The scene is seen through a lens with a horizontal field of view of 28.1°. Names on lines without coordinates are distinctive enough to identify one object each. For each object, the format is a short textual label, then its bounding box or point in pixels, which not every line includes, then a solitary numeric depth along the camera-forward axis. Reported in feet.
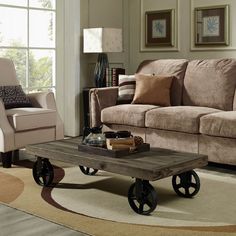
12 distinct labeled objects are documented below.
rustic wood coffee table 9.06
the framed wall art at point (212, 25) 16.52
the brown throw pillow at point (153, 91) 15.39
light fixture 16.94
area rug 8.54
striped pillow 16.12
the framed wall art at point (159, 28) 18.13
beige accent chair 13.17
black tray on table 9.92
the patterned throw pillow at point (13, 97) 14.37
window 16.87
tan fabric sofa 12.70
